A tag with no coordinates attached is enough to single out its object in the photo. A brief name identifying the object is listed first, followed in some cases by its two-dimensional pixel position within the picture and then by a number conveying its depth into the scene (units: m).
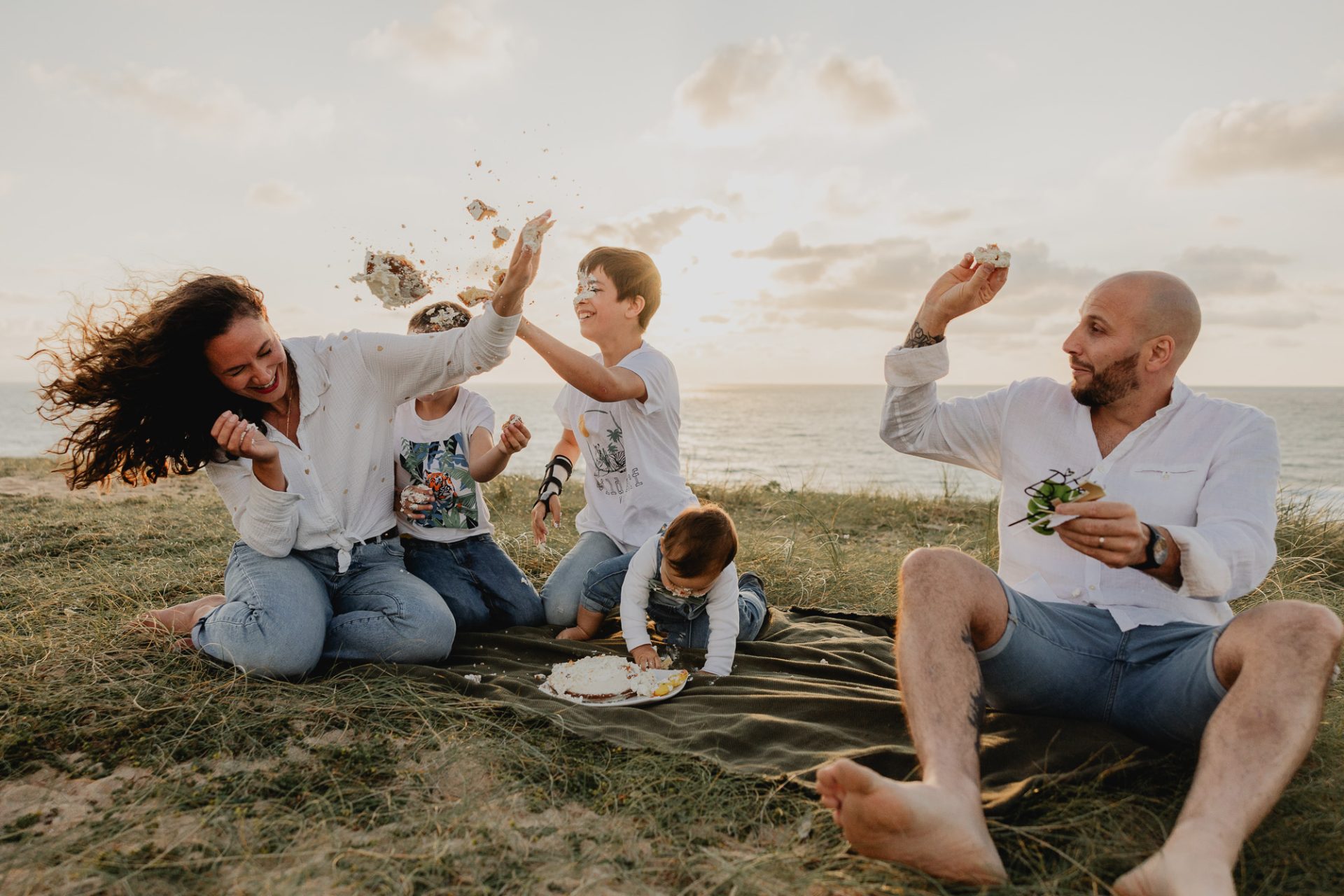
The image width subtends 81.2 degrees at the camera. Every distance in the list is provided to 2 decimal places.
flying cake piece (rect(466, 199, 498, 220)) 3.35
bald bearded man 1.78
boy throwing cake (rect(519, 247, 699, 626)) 3.89
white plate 2.92
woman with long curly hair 2.98
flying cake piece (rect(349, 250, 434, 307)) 3.40
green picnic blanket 2.38
